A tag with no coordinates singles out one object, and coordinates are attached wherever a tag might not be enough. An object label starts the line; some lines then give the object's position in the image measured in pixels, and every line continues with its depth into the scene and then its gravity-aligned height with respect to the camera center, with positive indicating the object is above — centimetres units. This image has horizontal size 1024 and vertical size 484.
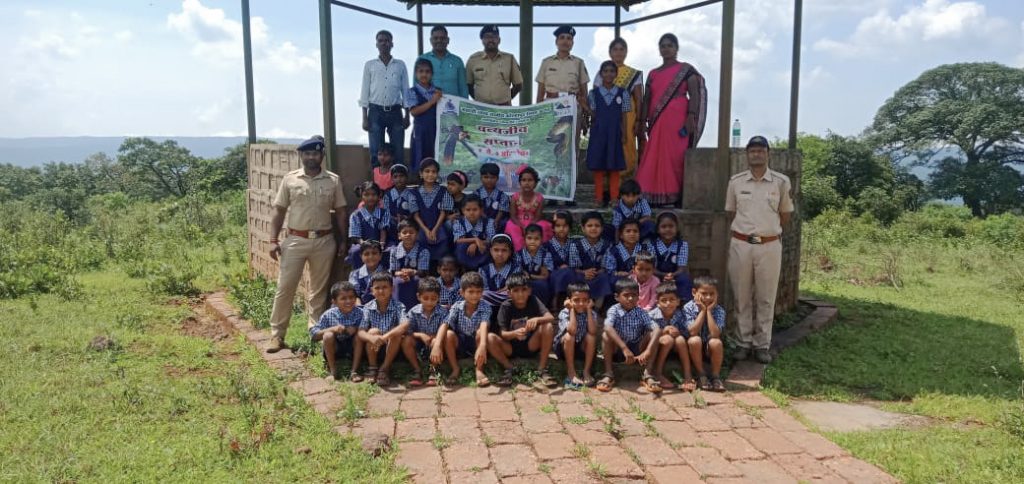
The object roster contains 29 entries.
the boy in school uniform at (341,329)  501 -117
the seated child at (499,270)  521 -78
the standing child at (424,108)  655 +57
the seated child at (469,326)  489 -114
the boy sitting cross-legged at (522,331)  493 -116
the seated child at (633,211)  557 -35
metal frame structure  591 +109
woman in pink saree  627 +45
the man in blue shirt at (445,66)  671 +100
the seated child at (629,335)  483 -118
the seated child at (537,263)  534 -74
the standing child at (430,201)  576 -28
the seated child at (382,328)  490 -115
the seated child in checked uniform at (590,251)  543 -65
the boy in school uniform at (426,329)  493 -117
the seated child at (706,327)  486 -112
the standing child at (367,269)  543 -80
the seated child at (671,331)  483 -114
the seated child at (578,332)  491 -117
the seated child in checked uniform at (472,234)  548 -53
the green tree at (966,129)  2930 +185
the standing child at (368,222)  579 -45
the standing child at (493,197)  589 -25
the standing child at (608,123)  640 +42
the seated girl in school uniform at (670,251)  545 -64
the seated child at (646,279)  522 -84
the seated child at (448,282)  526 -87
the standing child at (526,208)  566 -33
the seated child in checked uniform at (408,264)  541 -77
